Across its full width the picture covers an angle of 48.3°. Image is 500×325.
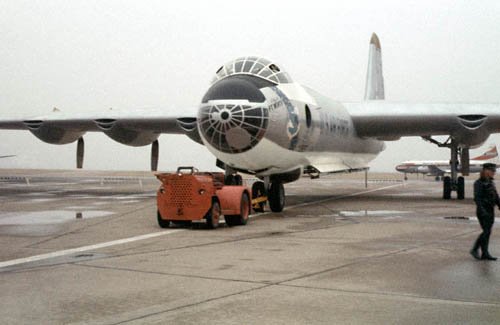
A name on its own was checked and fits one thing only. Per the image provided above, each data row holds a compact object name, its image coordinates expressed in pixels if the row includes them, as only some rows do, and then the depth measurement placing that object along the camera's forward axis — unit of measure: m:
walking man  9.15
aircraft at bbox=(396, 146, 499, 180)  79.69
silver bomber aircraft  15.88
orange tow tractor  13.77
